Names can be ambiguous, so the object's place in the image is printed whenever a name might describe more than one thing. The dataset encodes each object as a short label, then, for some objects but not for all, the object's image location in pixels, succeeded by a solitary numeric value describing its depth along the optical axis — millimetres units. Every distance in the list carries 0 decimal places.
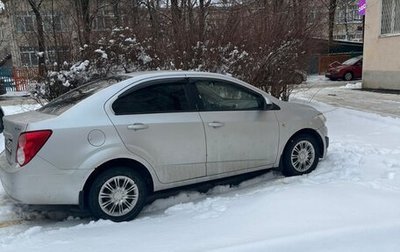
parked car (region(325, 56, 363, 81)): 25734
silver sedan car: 4219
